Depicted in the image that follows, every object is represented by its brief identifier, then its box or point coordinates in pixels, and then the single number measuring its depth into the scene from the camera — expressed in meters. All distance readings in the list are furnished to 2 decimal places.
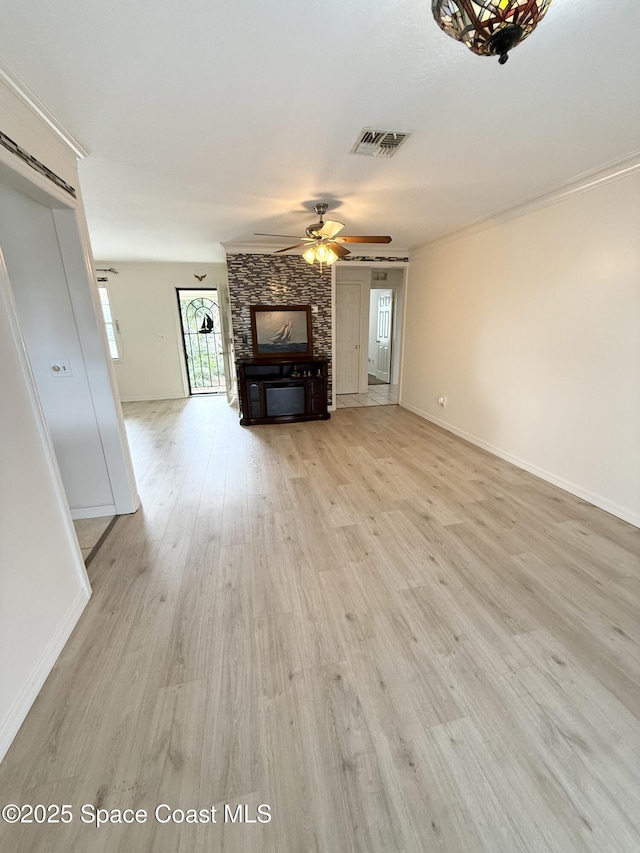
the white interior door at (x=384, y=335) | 7.42
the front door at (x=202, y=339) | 6.54
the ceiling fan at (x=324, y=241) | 2.96
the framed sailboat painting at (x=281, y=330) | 4.92
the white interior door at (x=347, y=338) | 6.22
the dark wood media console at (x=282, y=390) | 4.77
